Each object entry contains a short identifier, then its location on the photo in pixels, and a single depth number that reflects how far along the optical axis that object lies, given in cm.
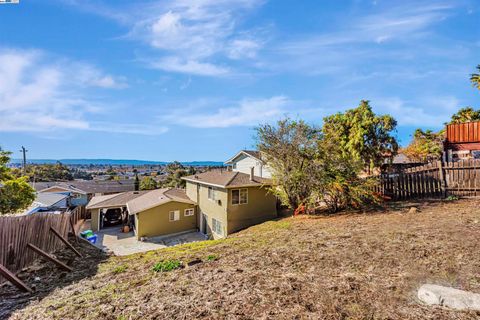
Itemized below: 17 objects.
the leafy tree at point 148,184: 3984
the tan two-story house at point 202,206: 1838
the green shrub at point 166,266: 567
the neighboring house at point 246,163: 2366
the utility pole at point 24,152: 3633
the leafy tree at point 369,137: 1941
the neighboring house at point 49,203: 2166
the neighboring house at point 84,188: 3308
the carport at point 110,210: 2298
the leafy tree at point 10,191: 1627
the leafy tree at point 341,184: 1247
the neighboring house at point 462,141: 1655
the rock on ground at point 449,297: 332
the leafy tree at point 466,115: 2706
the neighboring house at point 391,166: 2048
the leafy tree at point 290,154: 1404
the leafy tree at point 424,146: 2545
